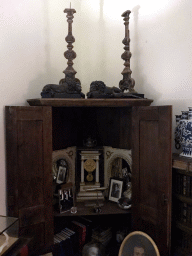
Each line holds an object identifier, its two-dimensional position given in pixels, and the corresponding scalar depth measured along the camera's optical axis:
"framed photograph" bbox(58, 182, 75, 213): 2.02
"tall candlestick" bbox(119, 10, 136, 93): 2.13
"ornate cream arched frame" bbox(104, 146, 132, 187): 2.26
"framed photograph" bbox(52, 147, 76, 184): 2.26
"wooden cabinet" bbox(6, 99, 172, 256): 1.69
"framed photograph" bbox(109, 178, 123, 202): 2.19
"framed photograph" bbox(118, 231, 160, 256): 1.66
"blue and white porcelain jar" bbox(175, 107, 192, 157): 1.71
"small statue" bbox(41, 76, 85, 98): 1.83
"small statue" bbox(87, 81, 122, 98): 1.89
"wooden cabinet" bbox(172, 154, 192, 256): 1.68
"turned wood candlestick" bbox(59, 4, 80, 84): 2.01
